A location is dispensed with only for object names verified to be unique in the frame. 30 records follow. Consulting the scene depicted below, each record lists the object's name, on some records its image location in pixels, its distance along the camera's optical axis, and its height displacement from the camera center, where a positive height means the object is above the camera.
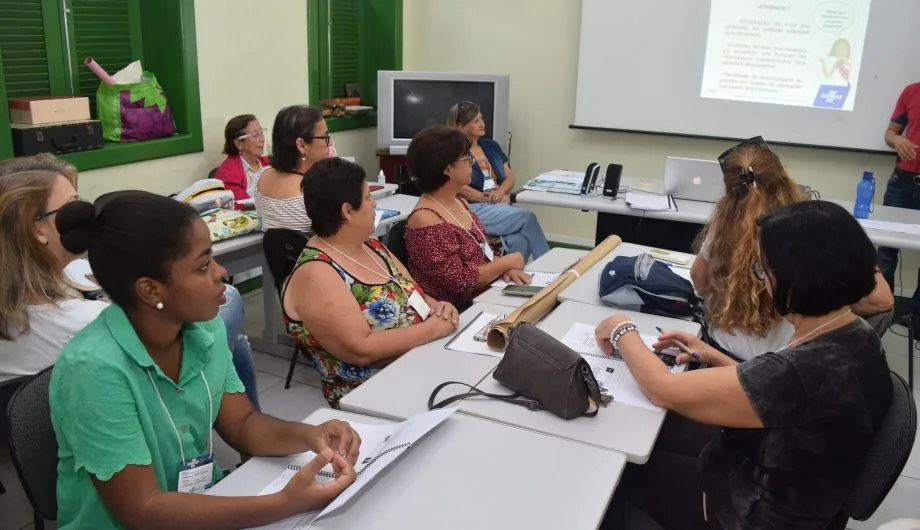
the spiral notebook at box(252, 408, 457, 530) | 1.33 -0.76
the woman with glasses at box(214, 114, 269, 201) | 4.30 -0.49
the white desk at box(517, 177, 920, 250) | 3.53 -0.68
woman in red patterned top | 2.83 -0.62
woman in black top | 1.46 -0.60
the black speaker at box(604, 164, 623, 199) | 4.19 -0.57
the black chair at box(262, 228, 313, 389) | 3.08 -0.75
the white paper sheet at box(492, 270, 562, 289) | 2.90 -0.79
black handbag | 1.71 -0.70
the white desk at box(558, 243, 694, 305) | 2.61 -0.76
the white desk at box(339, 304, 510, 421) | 1.79 -0.79
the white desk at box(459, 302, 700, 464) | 1.62 -0.78
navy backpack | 2.45 -0.69
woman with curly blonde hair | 2.10 -0.53
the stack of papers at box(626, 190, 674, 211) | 3.91 -0.65
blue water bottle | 3.76 -0.55
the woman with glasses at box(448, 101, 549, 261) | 4.23 -0.76
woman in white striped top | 3.43 -0.45
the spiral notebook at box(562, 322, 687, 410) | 1.84 -0.76
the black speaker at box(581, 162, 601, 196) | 4.26 -0.57
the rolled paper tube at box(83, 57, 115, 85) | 3.83 -0.03
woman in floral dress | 2.11 -0.67
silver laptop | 4.05 -0.53
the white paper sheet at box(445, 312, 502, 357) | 2.15 -0.78
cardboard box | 3.41 -0.22
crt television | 5.45 -0.17
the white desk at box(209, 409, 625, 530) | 1.35 -0.79
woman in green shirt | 1.29 -0.60
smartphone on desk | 2.70 -0.77
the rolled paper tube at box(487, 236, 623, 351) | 2.15 -0.74
